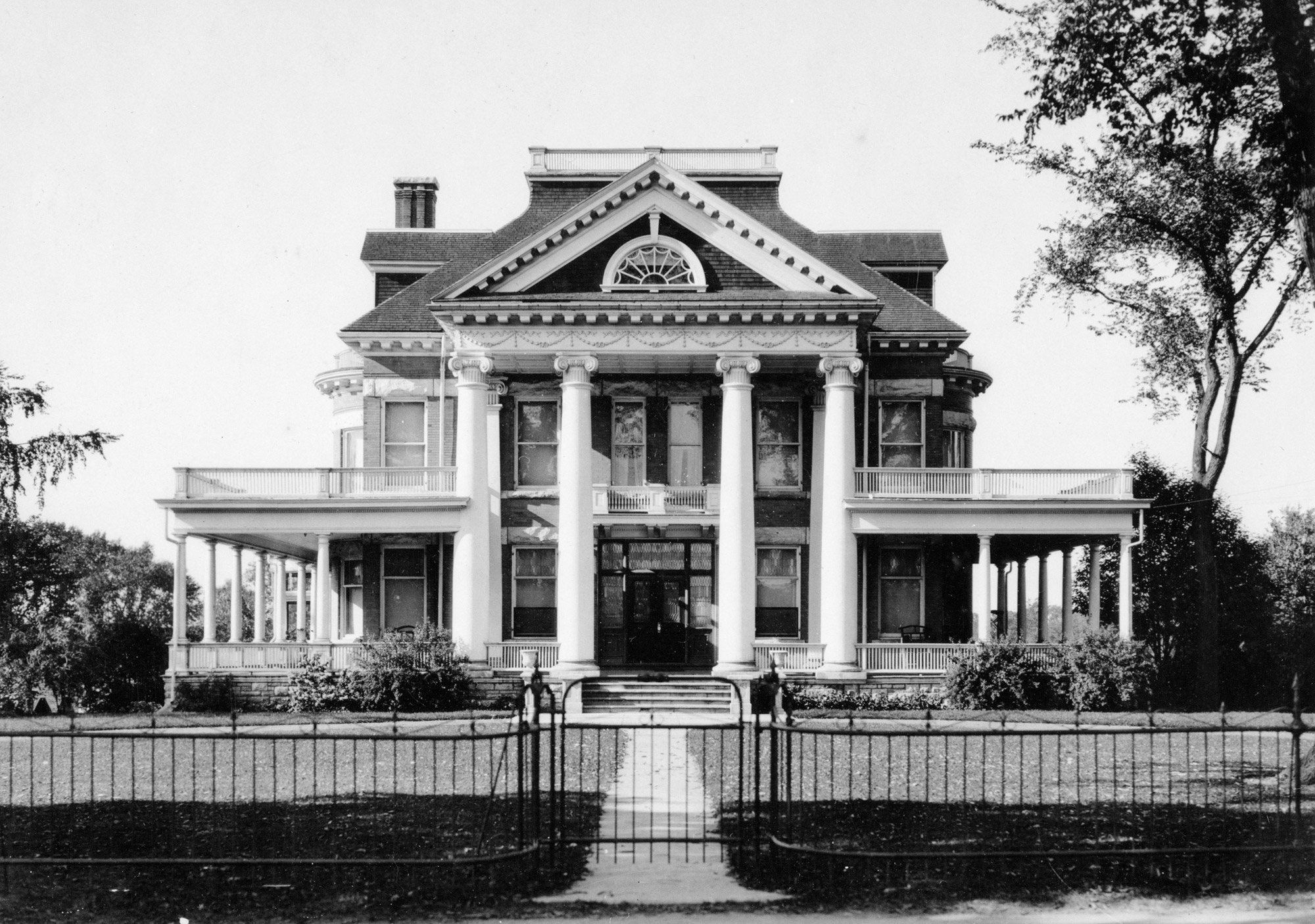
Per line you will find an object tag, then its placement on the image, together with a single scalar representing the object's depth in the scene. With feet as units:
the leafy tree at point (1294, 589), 116.57
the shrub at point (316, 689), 90.38
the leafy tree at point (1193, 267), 101.81
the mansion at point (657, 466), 92.89
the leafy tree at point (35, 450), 110.63
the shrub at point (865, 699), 90.74
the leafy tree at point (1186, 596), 115.75
